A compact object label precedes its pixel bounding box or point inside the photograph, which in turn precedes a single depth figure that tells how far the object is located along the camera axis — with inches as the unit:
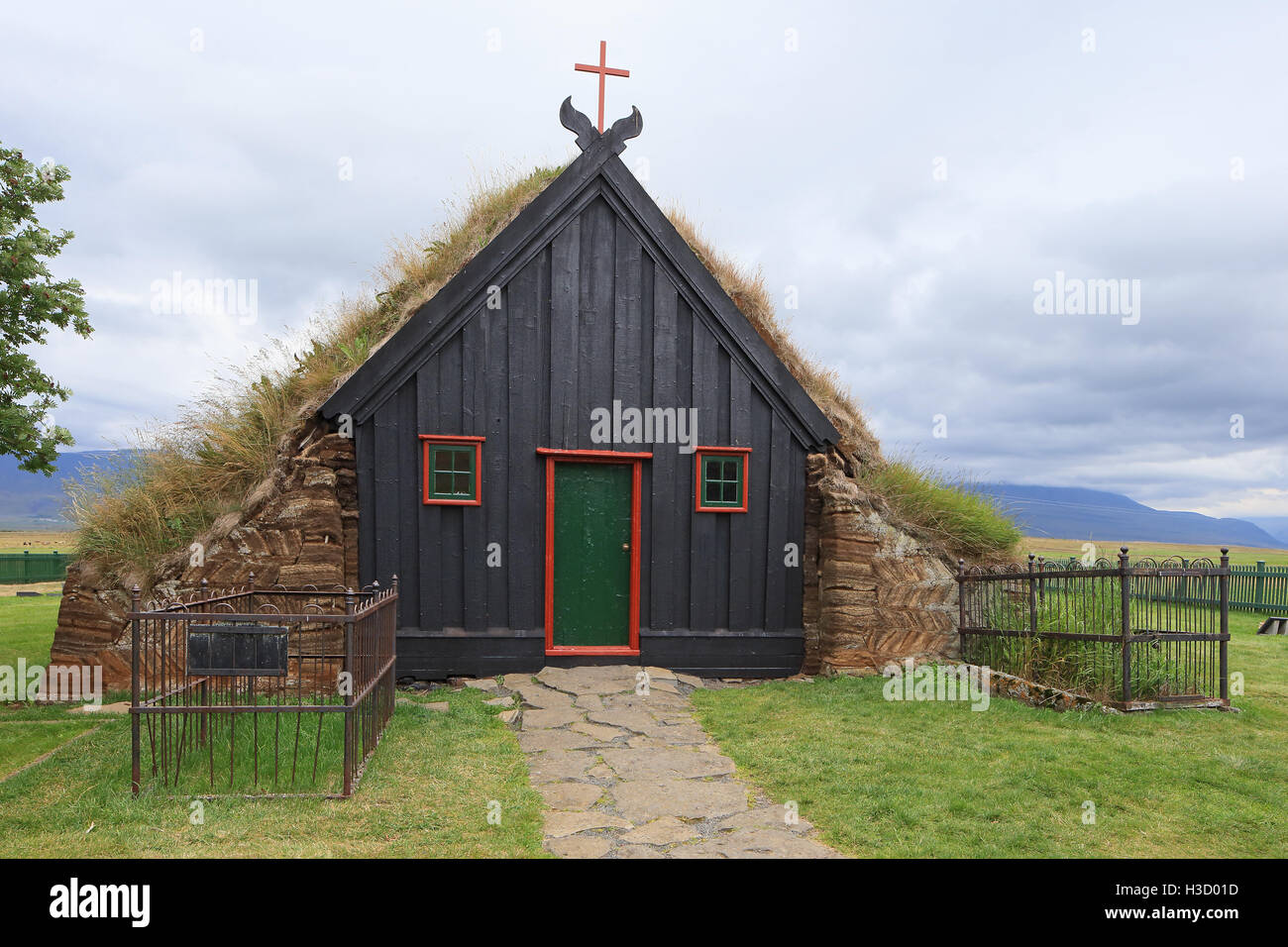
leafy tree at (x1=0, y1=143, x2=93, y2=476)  458.0
